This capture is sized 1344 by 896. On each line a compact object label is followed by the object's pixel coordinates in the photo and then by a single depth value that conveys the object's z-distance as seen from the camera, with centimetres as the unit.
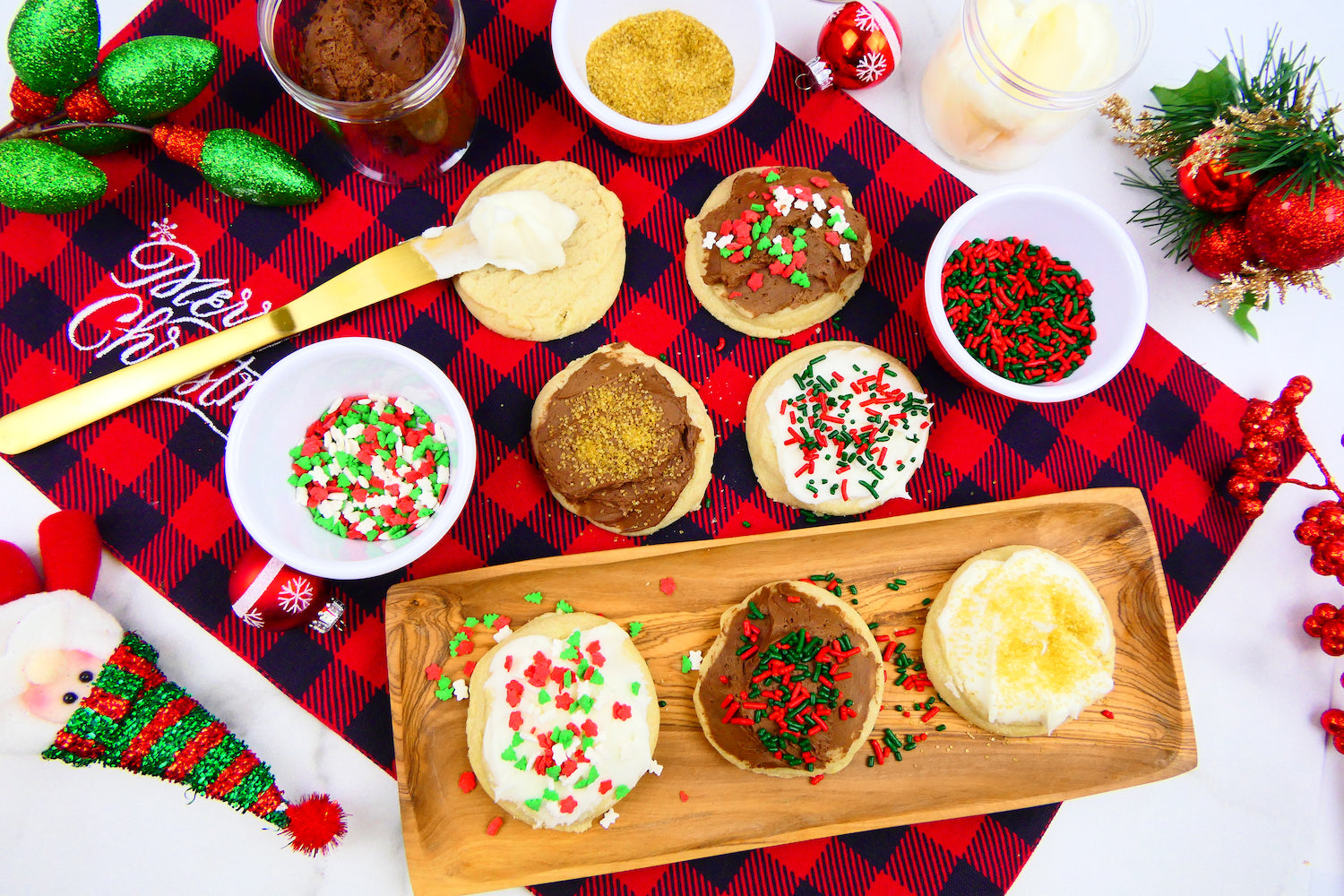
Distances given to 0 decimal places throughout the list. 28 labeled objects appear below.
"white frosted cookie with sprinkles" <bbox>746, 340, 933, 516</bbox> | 60
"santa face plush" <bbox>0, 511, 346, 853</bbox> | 56
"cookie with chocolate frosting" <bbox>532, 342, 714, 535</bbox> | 59
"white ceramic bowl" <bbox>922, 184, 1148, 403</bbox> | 58
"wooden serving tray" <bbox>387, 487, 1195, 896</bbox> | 58
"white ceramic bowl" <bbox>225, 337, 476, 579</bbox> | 56
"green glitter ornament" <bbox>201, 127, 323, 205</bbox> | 59
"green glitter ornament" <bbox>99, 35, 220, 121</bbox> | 57
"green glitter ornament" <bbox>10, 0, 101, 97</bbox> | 56
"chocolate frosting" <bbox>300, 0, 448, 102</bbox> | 56
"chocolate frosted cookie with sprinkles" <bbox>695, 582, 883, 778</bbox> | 57
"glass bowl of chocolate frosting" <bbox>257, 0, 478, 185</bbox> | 56
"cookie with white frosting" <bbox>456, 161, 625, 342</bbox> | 60
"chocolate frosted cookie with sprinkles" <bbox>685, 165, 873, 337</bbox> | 60
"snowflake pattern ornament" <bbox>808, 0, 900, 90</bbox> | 60
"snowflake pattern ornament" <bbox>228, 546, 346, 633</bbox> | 58
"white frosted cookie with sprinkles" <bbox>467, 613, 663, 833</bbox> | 57
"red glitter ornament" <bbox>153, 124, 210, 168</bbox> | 59
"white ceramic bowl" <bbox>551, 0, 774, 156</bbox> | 58
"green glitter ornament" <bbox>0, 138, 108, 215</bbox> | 57
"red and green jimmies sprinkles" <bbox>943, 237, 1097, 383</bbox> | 59
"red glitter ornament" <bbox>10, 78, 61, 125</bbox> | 59
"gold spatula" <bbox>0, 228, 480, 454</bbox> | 60
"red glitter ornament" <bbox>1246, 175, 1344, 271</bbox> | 57
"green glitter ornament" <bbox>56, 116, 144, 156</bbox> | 59
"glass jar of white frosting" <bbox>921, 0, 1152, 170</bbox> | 58
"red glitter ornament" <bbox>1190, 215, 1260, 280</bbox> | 60
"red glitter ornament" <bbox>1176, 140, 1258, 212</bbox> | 58
